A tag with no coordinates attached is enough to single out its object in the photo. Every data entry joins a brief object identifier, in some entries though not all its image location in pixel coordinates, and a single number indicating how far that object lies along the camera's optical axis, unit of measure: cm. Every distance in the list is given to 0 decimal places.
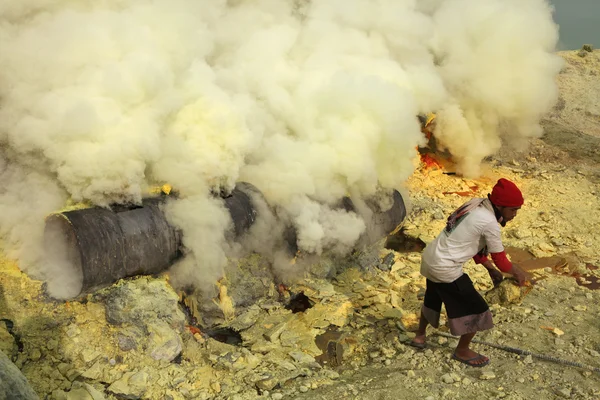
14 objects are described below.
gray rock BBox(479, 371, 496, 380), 382
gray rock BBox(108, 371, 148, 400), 365
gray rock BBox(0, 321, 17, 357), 359
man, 382
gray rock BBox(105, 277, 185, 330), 407
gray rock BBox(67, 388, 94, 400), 346
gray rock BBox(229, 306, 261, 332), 478
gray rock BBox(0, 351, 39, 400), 254
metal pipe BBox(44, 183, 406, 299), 390
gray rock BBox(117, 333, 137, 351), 396
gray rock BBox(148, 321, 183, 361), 404
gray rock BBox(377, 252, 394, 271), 620
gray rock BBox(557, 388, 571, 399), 355
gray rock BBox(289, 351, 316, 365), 435
